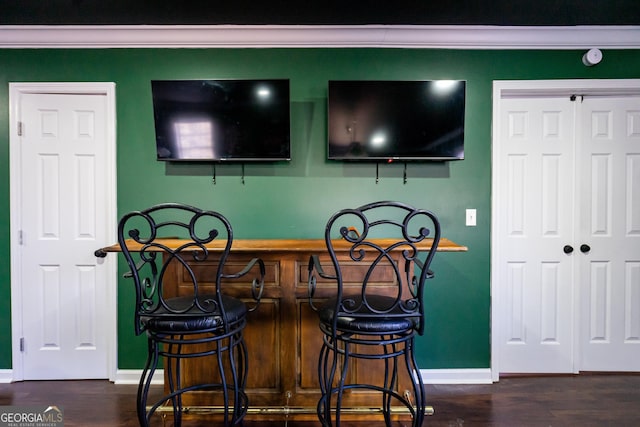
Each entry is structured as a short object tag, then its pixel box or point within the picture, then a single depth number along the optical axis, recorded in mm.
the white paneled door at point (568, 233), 2441
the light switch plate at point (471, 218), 2414
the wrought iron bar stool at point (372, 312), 1426
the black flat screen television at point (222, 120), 2199
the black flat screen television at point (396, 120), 2217
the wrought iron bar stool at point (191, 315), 1428
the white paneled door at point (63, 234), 2369
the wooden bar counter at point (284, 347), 1871
